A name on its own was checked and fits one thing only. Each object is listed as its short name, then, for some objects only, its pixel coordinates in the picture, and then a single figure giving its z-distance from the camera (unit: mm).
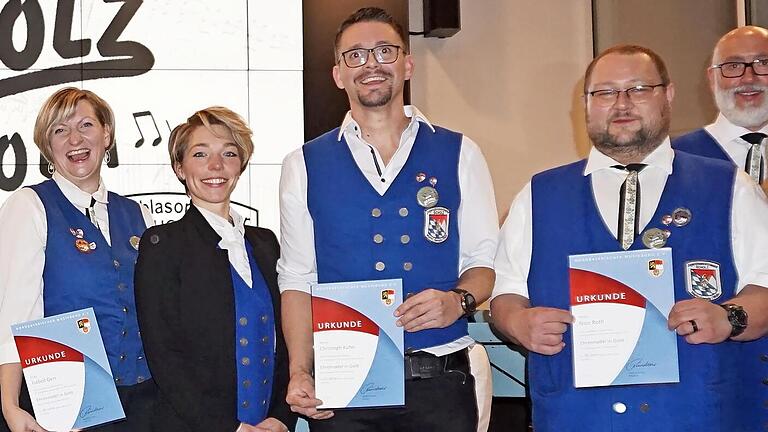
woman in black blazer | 2820
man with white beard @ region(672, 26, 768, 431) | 3352
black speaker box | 6395
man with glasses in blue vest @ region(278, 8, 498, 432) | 2773
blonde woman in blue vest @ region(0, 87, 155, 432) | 2936
